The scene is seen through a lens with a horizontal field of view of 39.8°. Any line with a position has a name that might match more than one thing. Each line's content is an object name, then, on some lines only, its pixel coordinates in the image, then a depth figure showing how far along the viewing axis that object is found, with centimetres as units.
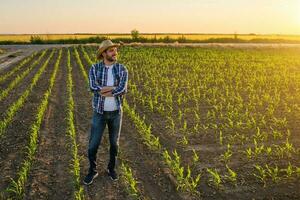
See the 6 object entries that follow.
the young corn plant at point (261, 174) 666
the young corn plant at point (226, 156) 754
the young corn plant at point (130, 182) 612
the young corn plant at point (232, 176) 665
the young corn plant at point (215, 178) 651
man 593
